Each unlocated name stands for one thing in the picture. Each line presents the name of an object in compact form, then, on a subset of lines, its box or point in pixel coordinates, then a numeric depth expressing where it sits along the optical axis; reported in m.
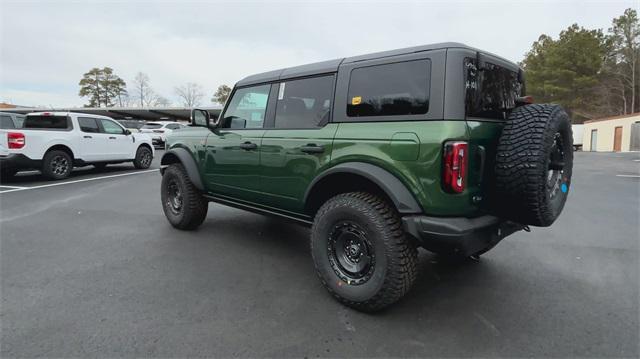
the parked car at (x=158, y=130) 20.77
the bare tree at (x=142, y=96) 80.12
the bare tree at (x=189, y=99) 77.88
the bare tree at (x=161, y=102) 81.00
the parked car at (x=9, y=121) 8.38
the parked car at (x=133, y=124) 24.41
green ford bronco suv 2.33
